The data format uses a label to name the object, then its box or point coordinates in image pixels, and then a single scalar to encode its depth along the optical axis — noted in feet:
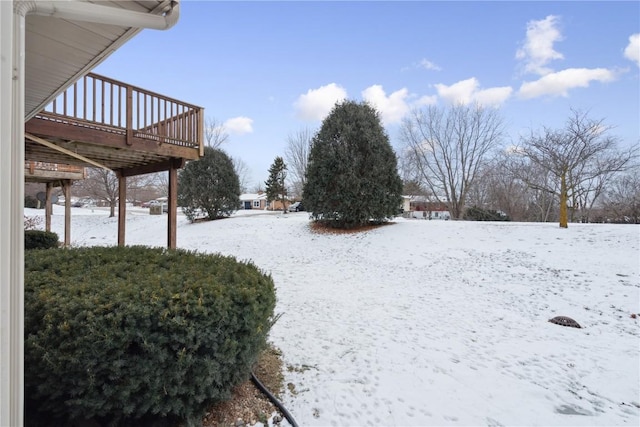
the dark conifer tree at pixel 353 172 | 34.30
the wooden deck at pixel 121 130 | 15.33
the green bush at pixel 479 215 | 55.11
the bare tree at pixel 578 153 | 29.45
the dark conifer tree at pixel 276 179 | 65.57
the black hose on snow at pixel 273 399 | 7.04
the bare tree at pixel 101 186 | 62.08
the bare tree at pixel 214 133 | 80.58
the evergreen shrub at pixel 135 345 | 5.32
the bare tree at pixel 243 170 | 112.13
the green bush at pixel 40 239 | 21.94
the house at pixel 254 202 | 136.25
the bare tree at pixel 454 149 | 49.01
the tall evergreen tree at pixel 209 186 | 48.08
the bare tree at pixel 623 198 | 52.42
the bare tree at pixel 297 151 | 86.07
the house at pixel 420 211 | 101.84
